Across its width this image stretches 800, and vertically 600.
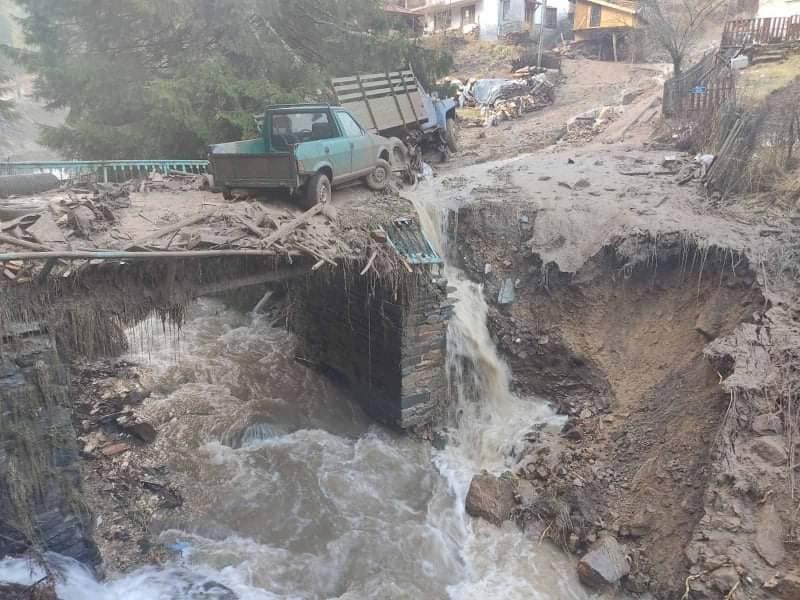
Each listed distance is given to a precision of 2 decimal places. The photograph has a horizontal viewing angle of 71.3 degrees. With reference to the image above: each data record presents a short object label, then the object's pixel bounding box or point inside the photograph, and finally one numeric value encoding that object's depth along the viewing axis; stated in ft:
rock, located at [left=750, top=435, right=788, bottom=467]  19.79
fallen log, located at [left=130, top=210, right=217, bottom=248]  20.85
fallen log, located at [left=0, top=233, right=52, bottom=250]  18.61
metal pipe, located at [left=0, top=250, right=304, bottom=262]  17.04
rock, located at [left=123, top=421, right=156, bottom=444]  27.89
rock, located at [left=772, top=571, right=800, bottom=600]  17.06
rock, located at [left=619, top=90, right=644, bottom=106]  66.08
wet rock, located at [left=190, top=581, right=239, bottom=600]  20.52
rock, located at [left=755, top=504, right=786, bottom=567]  18.04
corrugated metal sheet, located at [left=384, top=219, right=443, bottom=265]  27.71
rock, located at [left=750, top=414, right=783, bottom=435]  20.67
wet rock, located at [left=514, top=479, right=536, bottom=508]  25.40
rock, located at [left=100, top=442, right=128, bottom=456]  26.53
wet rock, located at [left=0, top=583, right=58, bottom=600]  18.25
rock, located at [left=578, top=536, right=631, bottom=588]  21.29
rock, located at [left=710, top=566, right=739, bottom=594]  18.21
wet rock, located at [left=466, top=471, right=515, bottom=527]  25.11
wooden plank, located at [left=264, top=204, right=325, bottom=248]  22.91
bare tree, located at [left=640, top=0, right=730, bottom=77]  61.21
